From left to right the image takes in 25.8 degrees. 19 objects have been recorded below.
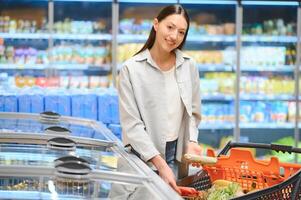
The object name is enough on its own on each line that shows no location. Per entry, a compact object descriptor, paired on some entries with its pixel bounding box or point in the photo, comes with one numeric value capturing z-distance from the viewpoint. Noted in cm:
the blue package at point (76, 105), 436
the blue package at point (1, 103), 419
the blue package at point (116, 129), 425
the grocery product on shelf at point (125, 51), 688
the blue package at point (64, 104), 432
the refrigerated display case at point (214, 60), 702
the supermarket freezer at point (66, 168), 187
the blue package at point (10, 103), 420
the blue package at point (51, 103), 430
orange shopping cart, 261
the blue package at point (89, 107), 436
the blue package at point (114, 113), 430
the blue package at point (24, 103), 424
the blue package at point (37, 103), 425
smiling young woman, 280
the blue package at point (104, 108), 432
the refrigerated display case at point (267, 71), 709
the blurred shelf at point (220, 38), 687
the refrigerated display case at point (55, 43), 679
